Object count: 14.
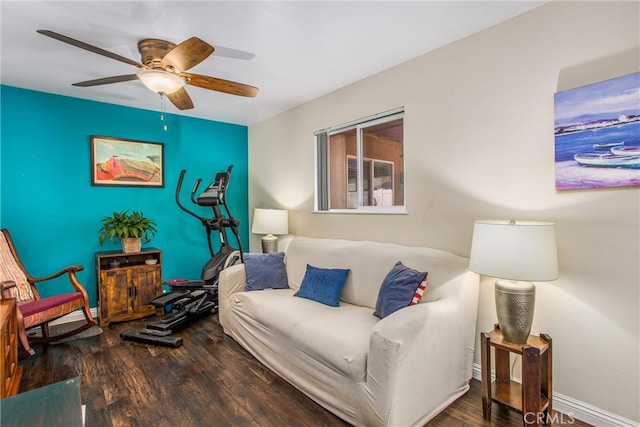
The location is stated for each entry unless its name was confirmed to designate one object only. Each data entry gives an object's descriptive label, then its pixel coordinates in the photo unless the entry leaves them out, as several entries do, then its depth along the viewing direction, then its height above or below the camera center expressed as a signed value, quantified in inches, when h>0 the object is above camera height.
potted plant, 138.0 -8.4
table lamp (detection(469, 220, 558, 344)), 67.1 -12.3
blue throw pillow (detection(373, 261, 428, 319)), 82.9 -21.9
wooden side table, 66.6 -39.1
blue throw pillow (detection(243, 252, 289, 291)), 121.0 -24.5
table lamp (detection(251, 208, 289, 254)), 153.3 -7.6
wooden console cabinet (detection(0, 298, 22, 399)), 74.3 -35.4
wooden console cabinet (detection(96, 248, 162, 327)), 133.6 -32.1
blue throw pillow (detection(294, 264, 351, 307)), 101.5 -25.3
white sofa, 66.2 -31.8
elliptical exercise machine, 119.2 -34.9
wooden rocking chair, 104.6 -31.1
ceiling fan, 78.4 +37.8
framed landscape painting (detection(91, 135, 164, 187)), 145.0 +22.2
